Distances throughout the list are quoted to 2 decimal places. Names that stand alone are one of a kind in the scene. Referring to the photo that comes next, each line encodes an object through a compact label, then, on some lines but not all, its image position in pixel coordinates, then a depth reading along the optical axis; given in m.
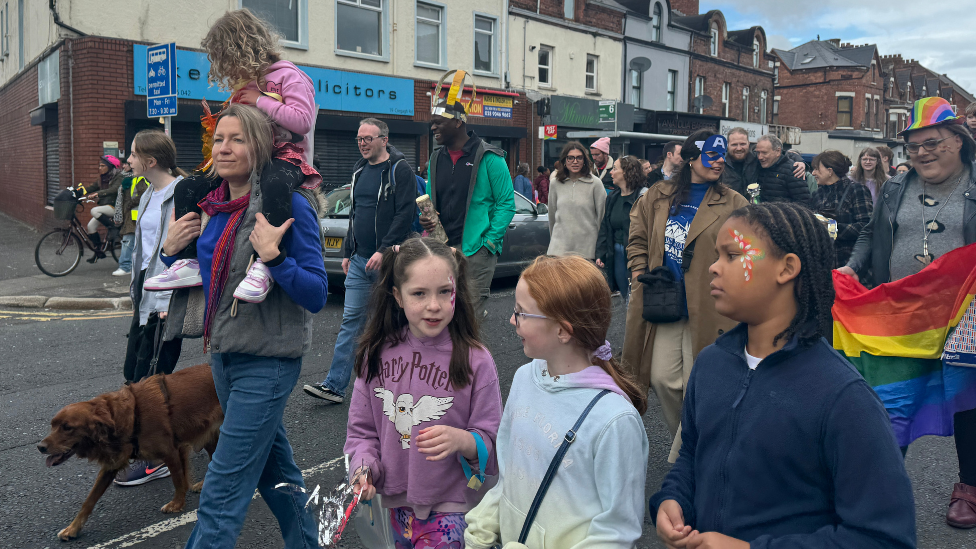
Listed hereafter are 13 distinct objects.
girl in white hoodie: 1.86
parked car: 9.61
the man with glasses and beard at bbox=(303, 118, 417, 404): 5.64
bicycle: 12.08
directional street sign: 9.78
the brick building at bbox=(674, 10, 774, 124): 33.78
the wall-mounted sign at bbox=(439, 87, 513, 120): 22.95
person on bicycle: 12.84
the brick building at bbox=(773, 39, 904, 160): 50.75
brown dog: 3.50
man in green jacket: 5.50
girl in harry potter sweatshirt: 2.37
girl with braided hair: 1.52
